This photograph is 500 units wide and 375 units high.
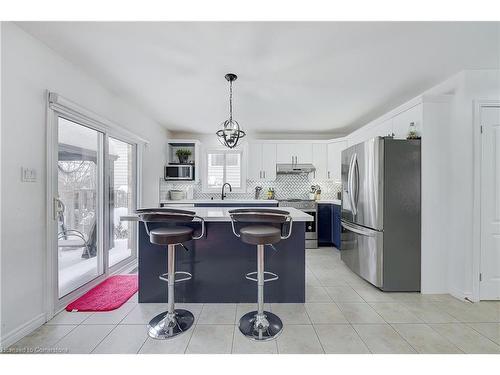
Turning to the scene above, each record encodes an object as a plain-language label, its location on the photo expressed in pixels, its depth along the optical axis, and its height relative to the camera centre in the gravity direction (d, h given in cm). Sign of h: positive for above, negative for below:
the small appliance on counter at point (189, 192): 539 -12
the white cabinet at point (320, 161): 519 +58
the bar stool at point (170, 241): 192 -45
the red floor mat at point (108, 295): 236 -121
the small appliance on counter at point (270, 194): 532 -16
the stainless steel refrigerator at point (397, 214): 273 -31
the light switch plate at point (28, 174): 186 +10
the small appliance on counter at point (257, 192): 539 -11
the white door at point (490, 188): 247 -1
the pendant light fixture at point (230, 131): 267 +65
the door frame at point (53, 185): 208 +2
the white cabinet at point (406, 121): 275 +85
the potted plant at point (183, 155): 518 +72
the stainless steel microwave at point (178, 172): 500 +32
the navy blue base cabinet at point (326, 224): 473 -76
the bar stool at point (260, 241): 189 -43
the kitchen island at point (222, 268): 247 -86
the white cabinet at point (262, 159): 523 +63
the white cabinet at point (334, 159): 495 +62
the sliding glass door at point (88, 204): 251 -21
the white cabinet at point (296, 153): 521 +76
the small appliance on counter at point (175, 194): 505 -16
